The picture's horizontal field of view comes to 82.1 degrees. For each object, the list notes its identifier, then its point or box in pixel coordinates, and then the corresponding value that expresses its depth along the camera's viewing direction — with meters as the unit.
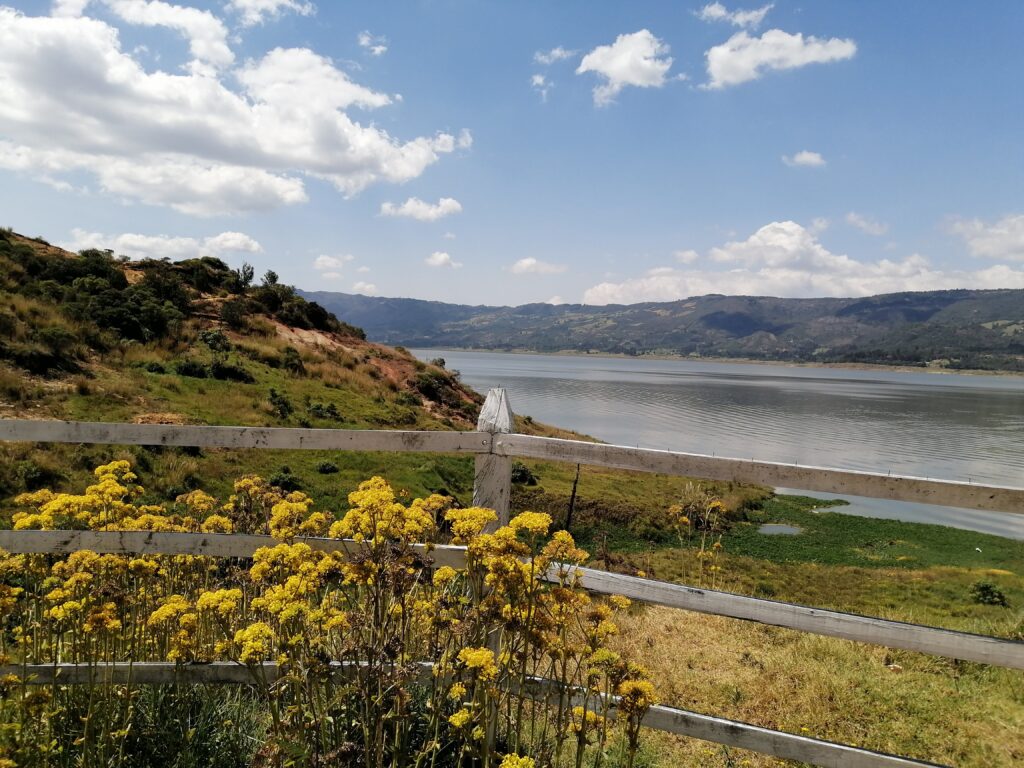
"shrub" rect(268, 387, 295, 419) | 19.13
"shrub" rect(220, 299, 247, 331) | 28.81
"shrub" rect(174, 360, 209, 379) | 20.28
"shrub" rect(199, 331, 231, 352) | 24.02
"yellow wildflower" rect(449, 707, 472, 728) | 2.23
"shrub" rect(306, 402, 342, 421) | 20.45
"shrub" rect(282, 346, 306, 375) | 25.33
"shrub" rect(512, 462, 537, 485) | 21.60
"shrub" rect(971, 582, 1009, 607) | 11.78
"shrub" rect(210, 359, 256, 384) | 21.00
